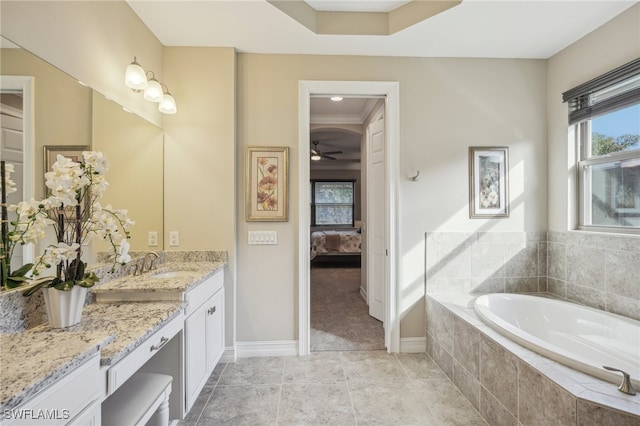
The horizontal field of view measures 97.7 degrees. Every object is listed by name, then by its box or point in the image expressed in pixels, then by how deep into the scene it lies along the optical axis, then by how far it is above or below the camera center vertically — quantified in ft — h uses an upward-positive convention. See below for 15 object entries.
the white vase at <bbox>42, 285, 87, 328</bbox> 3.82 -1.27
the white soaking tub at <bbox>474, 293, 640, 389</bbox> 4.99 -2.75
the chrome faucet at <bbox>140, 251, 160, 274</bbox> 6.80 -1.21
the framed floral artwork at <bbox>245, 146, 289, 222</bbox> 8.36 +0.87
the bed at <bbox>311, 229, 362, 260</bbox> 20.44 -2.31
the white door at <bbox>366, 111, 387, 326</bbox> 10.75 -0.30
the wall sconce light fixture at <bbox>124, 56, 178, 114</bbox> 6.30 +3.01
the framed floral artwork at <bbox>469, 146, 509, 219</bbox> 8.70 +0.95
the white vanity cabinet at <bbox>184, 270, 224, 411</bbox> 5.78 -2.78
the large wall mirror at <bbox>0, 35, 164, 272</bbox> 4.09 +1.54
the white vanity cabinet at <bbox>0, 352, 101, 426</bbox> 2.39 -1.82
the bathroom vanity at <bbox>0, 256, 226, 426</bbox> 2.57 -1.71
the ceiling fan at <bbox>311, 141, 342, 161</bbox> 19.86 +4.27
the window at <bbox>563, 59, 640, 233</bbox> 6.77 +1.70
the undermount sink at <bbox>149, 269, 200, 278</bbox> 6.61 -1.49
